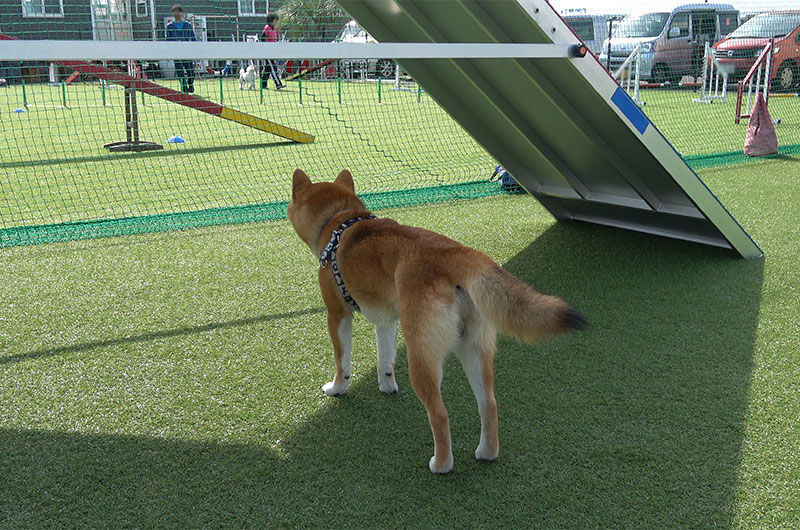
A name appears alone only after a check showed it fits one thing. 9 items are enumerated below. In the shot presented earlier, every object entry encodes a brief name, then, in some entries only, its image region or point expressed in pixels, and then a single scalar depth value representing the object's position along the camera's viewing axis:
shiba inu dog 1.89
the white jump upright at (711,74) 13.49
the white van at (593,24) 15.66
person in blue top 12.12
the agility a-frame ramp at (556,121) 3.36
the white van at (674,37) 15.50
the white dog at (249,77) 16.60
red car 13.55
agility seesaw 7.76
